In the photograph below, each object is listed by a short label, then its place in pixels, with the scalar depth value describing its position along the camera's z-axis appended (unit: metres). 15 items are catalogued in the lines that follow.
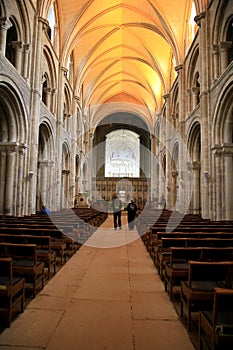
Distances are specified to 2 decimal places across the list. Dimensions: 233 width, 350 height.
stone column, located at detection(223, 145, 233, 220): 12.38
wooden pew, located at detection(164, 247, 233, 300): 4.36
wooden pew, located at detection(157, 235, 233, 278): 5.16
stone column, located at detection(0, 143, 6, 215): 12.69
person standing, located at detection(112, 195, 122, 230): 14.23
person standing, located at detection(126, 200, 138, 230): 15.03
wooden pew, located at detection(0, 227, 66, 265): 6.38
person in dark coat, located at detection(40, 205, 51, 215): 13.25
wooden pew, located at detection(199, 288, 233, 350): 2.47
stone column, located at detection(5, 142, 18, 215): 12.64
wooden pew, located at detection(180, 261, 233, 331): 3.41
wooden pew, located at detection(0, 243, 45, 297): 4.55
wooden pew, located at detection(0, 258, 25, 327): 3.50
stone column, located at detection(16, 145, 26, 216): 12.90
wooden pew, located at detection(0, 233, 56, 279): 5.36
